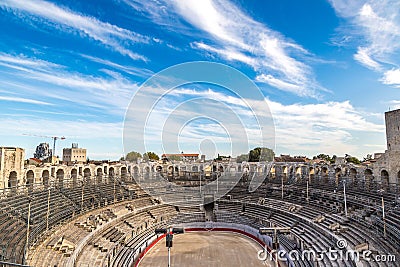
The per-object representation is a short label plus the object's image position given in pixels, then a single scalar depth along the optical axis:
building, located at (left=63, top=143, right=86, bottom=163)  79.81
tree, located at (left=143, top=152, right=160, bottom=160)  105.56
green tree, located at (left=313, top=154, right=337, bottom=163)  92.47
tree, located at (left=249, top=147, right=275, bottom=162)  66.07
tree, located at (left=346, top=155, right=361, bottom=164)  65.39
